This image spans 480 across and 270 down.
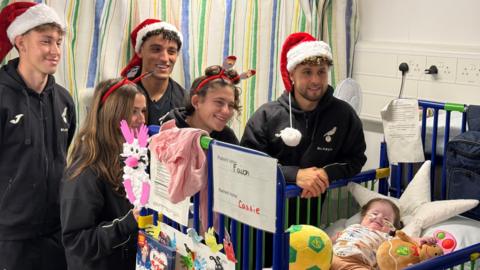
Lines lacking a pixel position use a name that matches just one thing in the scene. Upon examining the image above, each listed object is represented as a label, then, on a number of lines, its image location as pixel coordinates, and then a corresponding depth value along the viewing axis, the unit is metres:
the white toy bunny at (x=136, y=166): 1.95
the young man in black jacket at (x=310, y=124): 2.71
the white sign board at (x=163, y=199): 1.87
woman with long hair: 2.09
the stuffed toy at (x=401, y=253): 2.28
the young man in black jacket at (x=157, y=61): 2.97
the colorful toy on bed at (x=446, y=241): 2.54
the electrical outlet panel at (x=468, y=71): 3.11
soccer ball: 2.01
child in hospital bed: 2.35
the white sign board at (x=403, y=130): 2.93
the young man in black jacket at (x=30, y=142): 2.46
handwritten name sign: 1.58
